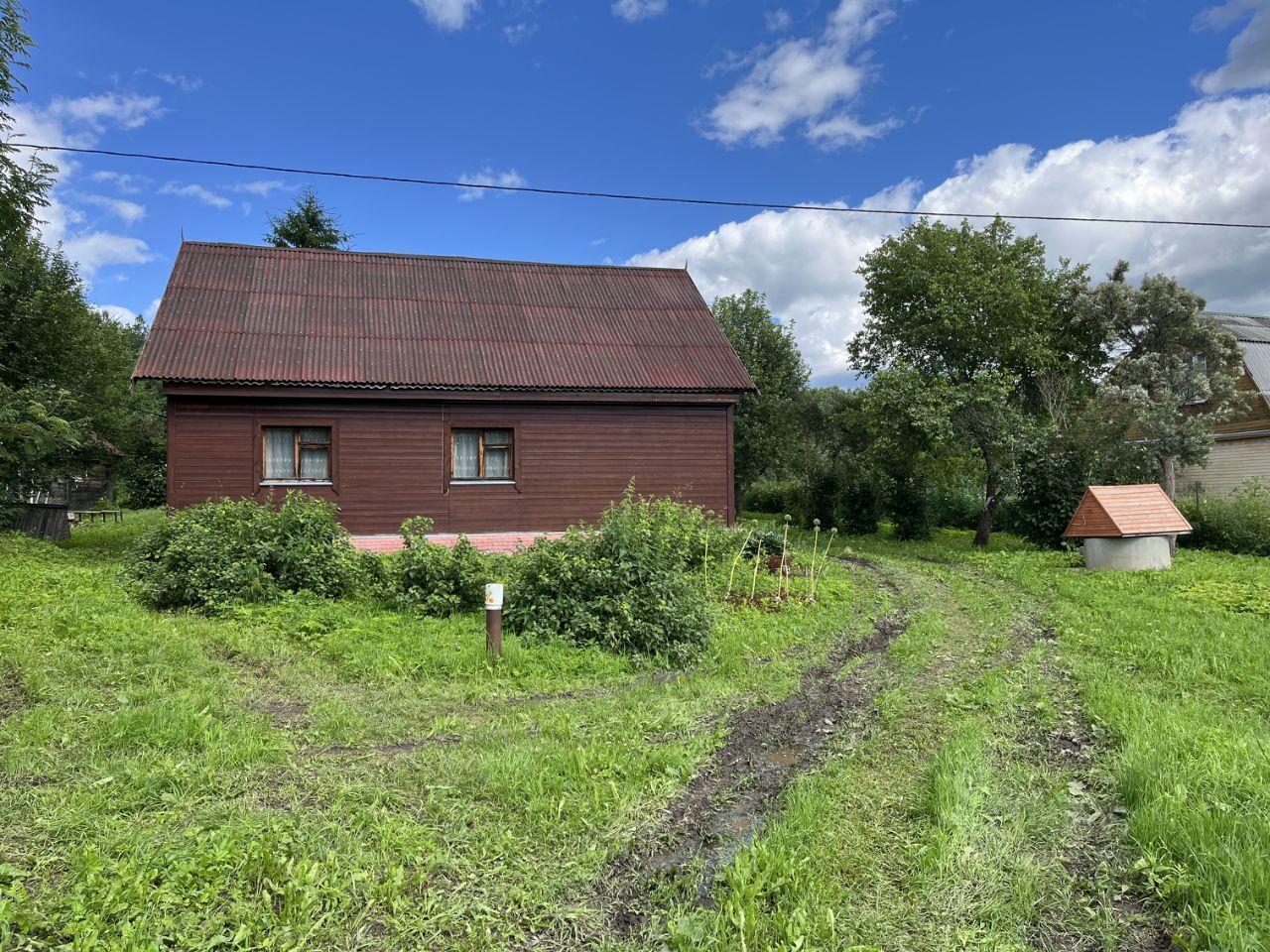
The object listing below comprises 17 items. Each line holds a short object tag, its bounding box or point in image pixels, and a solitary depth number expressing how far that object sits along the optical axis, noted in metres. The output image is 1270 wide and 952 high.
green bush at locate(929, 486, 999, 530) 24.86
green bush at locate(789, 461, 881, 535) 22.27
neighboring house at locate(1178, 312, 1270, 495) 22.31
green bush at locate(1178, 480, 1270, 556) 15.44
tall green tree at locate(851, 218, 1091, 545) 16.55
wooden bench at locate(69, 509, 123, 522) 24.86
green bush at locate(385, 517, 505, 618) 8.55
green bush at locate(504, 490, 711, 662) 7.41
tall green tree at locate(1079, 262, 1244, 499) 16.16
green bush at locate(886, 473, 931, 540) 20.62
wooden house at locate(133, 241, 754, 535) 13.61
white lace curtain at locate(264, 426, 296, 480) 13.93
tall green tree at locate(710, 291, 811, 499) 27.16
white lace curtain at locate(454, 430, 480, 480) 14.71
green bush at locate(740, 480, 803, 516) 27.09
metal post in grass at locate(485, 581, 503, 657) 6.97
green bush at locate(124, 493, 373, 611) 8.74
